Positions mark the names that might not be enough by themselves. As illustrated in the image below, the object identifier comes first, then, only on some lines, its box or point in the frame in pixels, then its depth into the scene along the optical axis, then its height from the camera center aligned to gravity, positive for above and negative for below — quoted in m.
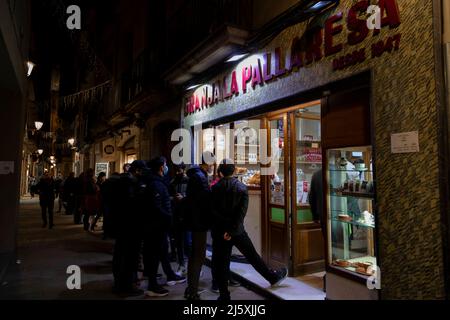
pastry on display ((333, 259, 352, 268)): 4.36 -1.19
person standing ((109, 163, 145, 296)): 5.11 -0.81
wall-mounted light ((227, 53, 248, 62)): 6.43 +2.37
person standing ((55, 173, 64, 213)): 19.45 -0.43
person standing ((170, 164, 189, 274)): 6.12 -0.65
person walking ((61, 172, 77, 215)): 13.47 -0.67
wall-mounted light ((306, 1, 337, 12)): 4.38 +2.31
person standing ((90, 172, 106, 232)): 10.54 -0.82
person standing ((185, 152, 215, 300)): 4.59 -0.62
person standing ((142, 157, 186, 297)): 4.89 -0.66
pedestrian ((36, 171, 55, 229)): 10.88 -0.54
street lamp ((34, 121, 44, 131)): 17.43 +2.83
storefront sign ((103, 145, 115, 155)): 15.76 +1.29
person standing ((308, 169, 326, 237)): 5.14 -0.32
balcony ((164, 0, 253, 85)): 6.15 +3.39
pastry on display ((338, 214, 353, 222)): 4.57 -0.60
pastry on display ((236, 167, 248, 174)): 7.18 +0.12
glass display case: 4.45 -0.48
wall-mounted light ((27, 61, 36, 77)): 8.79 +3.00
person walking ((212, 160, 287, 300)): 4.49 -0.58
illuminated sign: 3.62 +1.79
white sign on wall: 3.31 +0.34
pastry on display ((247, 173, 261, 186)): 6.73 -0.07
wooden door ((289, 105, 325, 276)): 5.70 -0.25
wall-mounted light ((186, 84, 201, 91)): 8.39 +2.34
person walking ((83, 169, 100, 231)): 10.77 -0.78
